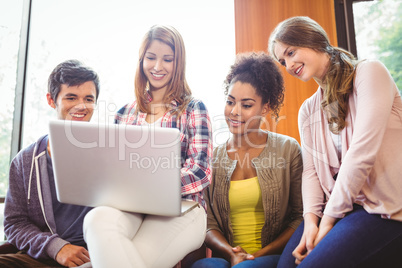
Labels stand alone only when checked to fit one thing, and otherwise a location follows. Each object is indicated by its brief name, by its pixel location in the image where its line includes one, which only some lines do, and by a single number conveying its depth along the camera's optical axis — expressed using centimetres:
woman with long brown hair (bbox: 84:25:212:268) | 77
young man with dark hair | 102
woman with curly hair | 127
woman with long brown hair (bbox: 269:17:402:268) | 86
